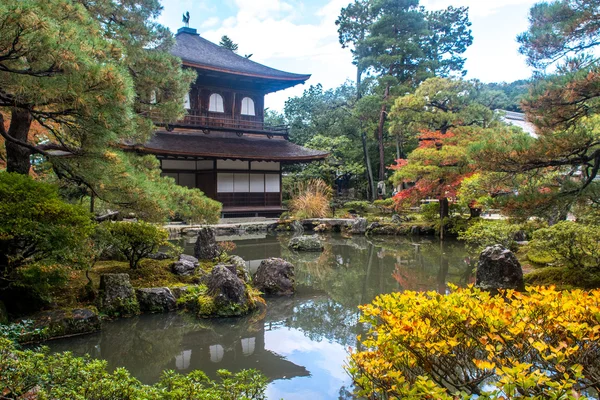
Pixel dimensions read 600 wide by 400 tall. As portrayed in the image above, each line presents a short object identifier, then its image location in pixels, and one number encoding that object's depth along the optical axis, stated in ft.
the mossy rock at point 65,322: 15.28
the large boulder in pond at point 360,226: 53.01
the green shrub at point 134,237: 21.12
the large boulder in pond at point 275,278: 23.49
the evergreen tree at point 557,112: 15.12
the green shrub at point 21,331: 12.85
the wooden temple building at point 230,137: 54.24
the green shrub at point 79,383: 7.53
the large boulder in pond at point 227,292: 19.24
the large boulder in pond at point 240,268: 23.88
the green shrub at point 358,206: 67.10
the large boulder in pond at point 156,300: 19.54
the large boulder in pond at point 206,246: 28.68
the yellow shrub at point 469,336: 7.86
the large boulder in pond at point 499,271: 20.84
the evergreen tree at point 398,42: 71.46
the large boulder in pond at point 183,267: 23.47
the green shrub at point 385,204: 59.02
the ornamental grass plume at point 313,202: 57.82
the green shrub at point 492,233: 28.07
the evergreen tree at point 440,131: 42.91
